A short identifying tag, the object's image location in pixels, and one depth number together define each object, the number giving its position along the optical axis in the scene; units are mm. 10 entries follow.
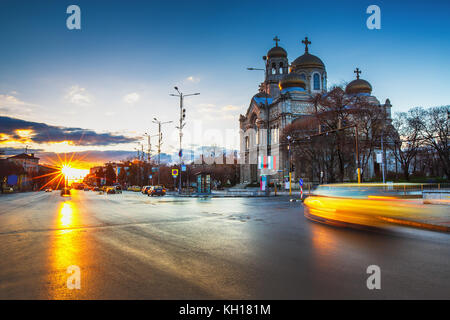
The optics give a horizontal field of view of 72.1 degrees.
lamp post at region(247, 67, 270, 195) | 73500
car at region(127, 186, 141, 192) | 71356
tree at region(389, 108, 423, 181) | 48438
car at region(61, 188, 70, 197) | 45531
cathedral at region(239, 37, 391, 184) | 66188
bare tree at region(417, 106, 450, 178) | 45594
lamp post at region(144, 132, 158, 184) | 65300
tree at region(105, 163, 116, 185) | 133000
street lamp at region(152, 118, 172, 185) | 53372
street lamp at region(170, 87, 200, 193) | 40238
